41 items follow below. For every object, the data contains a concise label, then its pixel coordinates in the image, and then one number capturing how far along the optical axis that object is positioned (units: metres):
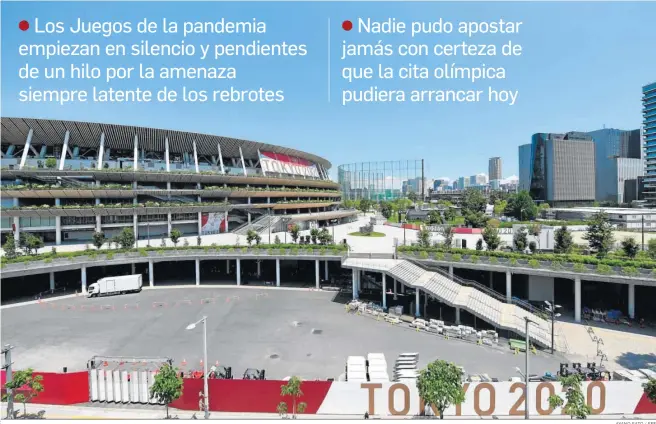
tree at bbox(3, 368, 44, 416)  15.76
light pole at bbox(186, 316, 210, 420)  16.20
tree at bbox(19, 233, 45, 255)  39.34
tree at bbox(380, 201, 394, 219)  120.19
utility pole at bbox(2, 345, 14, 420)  15.45
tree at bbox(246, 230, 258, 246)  44.59
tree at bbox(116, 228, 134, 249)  40.97
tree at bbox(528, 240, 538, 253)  40.50
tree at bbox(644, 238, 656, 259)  34.35
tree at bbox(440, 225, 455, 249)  43.13
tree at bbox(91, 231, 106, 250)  41.47
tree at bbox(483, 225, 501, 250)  39.44
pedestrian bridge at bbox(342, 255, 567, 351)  26.19
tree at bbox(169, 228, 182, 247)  44.34
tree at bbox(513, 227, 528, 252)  40.44
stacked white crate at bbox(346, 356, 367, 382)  17.94
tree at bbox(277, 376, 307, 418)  15.75
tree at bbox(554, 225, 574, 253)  39.59
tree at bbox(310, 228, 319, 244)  46.62
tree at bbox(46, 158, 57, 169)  49.19
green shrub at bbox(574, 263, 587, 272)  30.06
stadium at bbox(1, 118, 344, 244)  48.06
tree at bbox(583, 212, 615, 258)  39.00
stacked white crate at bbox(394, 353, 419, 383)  18.30
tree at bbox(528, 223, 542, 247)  45.61
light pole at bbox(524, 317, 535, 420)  15.56
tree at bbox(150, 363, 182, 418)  15.58
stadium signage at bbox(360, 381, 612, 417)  16.34
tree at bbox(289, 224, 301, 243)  46.93
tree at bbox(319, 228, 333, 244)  45.87
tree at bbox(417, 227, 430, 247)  42.28
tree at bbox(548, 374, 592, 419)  14.47
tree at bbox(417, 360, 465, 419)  14.65
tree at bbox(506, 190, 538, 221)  108.62
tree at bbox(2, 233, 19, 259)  35.38
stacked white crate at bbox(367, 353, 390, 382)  17.95
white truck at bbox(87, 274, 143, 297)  36.41
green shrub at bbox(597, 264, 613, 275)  29.16
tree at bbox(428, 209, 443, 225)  80.50
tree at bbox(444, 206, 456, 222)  91.14
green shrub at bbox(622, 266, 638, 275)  28.27
